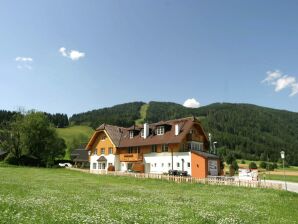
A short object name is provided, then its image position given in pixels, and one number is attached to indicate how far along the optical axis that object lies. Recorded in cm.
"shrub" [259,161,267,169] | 7700
